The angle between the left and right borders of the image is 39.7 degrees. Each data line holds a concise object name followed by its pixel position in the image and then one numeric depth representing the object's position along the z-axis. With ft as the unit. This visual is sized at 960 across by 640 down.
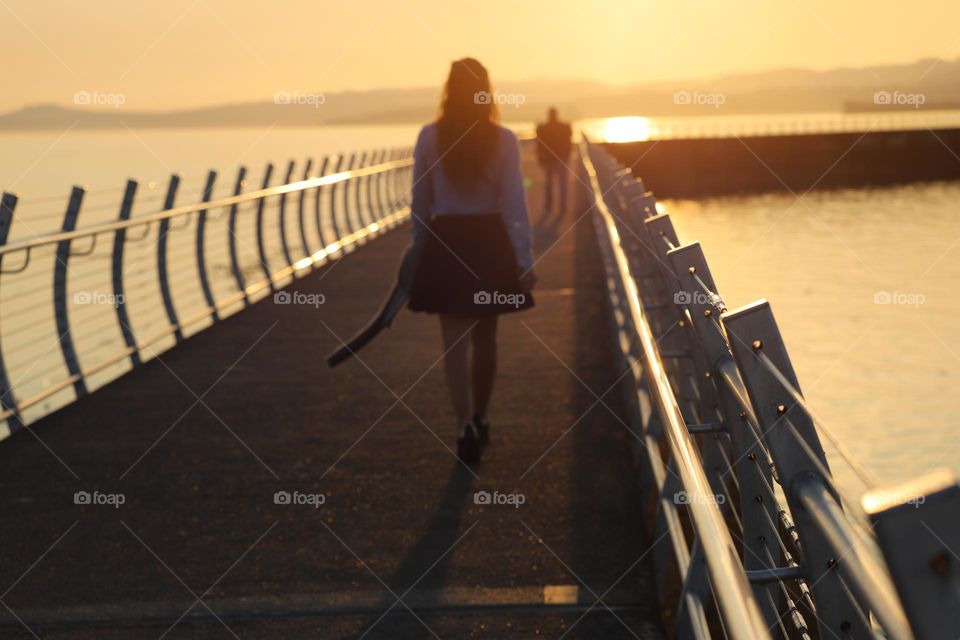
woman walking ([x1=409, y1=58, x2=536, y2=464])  19.31
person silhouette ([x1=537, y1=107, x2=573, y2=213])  75.92
